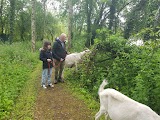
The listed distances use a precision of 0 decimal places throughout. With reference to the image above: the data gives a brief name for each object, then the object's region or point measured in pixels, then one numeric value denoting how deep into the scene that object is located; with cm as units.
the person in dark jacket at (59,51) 483
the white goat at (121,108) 242
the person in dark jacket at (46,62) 451
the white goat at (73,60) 579
